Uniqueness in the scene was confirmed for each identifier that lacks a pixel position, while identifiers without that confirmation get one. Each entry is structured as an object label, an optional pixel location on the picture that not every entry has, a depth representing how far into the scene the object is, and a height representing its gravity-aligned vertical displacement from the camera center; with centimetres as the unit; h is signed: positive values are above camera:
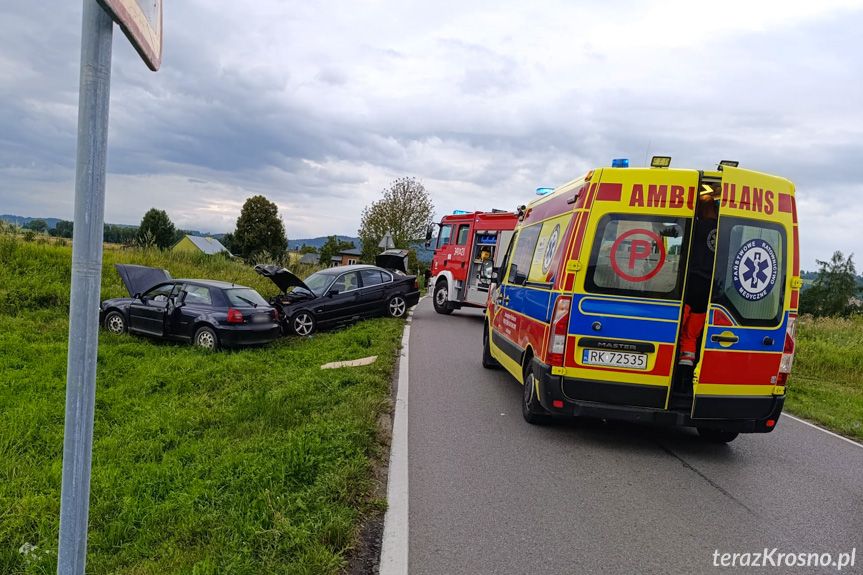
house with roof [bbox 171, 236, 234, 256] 7984 -159
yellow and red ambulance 554 -30
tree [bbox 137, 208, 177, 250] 7866 +20
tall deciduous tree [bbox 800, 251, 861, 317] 6856 -27
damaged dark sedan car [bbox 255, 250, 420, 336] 1338 -130
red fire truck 1622 +5
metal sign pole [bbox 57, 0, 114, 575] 164 -10
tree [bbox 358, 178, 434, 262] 4747 +275
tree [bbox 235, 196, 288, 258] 6425 +86
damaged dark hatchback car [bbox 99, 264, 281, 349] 1099 -165
